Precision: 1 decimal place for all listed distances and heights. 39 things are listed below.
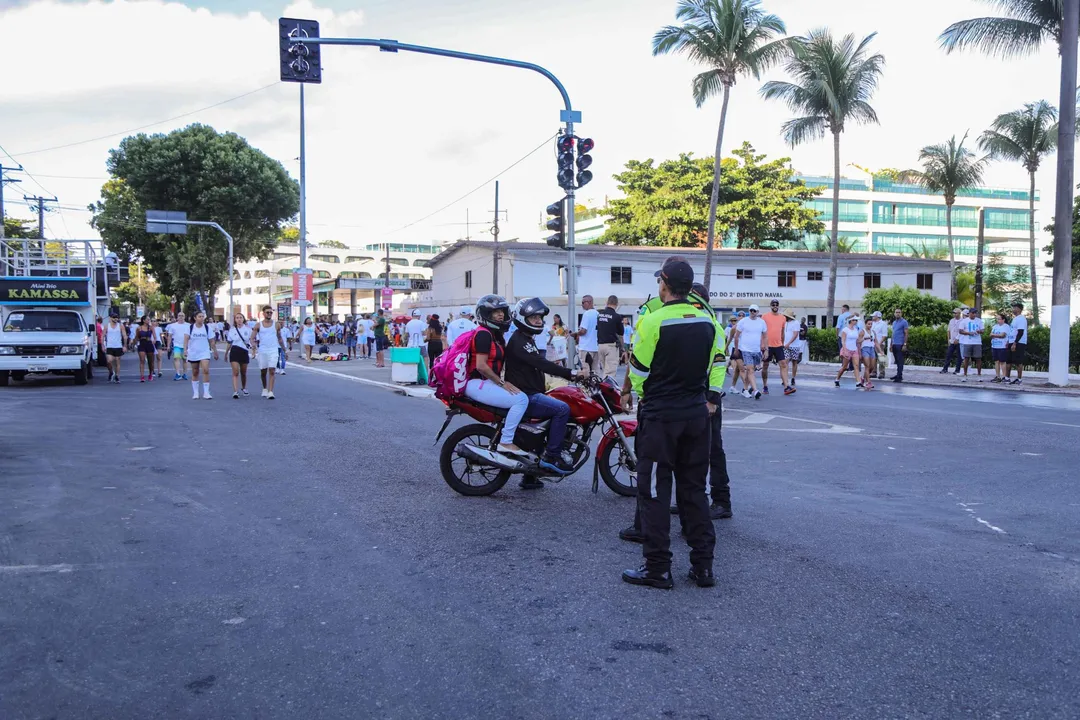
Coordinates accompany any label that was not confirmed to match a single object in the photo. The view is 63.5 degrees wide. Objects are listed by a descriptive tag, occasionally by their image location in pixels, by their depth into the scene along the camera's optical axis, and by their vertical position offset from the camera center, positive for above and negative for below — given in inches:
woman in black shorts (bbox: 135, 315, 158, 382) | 842.8 -19.7
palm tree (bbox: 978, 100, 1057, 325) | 1577.3 +354.1
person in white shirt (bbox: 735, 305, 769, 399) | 607.2 -9.6
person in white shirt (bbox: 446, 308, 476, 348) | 698.8 -1.7
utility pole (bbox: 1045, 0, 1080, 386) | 717.9 +104.1
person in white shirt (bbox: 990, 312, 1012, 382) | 752.3 -9.3
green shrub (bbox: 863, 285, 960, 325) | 1413.6 +35.1
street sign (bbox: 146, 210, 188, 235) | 1307.8 +151.5
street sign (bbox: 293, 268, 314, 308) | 1250.6 +53.2
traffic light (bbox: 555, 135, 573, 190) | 585.6 +110.8
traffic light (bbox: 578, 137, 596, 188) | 586.5 +111.5
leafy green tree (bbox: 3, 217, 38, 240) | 2314.2 +246.6
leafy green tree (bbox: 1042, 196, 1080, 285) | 1424.5 +146.9
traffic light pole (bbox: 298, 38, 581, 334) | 535.8 +171.9
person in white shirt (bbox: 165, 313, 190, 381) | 844.6 -19.6
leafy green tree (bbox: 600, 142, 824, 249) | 2176.4 +315.3
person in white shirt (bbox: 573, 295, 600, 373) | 639.8 -8.9
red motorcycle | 275.7 -38.5
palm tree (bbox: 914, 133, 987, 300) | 1798.7 +331.6
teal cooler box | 786.2 -39.5
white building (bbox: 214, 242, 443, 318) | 3535.2 +229.9
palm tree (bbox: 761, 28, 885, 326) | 1373.0 +387.7
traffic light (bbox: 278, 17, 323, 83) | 538.3 +164.0
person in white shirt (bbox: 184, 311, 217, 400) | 625.0 -18.7
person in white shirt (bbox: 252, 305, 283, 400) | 621.9 -18.9
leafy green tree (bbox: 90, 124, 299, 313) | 1708.9 +250.9
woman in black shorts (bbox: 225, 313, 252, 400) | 623.8 -17.2
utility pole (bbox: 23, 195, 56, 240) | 1814.6 +239.5
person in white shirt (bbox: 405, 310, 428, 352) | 956.0 -8.1
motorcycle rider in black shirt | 270.2 -16.3
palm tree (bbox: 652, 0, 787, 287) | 1246.3 +414.1
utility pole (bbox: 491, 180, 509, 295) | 1784.1 +106.3
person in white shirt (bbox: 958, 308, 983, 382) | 833.1 -9.7
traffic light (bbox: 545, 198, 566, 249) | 584.4 +68.4
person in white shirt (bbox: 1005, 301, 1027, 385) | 728.5 -10.7
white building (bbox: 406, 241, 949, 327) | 1940.5 +120.2
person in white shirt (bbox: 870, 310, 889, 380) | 783.1 -11.4
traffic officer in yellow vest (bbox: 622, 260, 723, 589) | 189.3 -20.9
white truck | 754.2 -4.0
